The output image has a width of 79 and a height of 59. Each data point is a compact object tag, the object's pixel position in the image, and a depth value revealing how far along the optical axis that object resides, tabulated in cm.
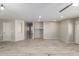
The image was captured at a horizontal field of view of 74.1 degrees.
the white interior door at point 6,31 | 467
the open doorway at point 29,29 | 704
